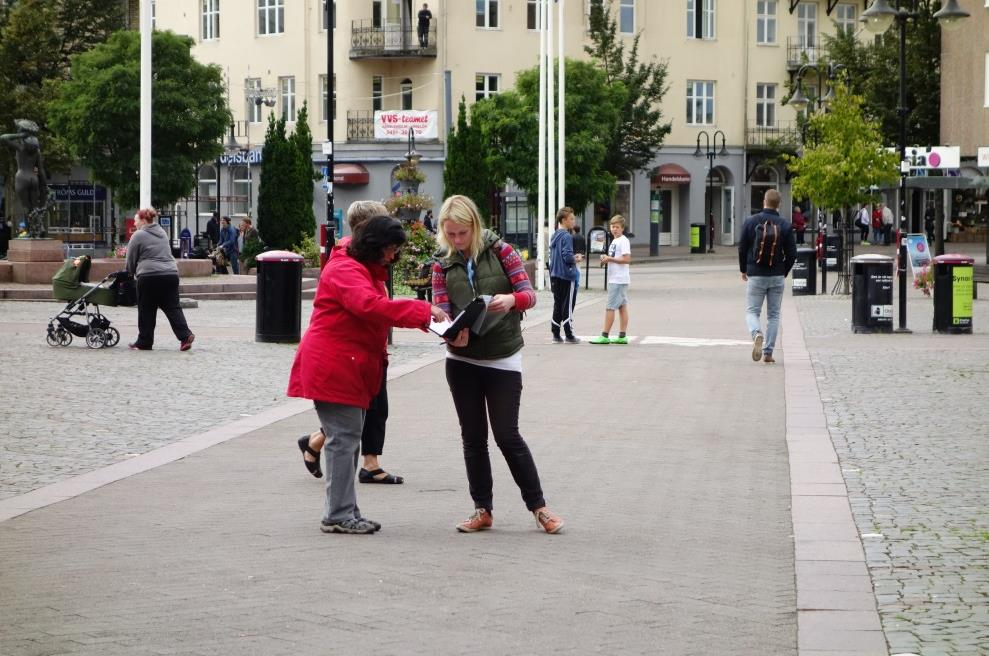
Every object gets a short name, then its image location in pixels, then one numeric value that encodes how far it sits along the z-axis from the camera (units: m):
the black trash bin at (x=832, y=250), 42.05
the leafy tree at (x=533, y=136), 44.78
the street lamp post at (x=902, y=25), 22.42
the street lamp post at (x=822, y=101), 36.31
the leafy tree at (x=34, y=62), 55.31
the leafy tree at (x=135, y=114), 49.00
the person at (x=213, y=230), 50.31
